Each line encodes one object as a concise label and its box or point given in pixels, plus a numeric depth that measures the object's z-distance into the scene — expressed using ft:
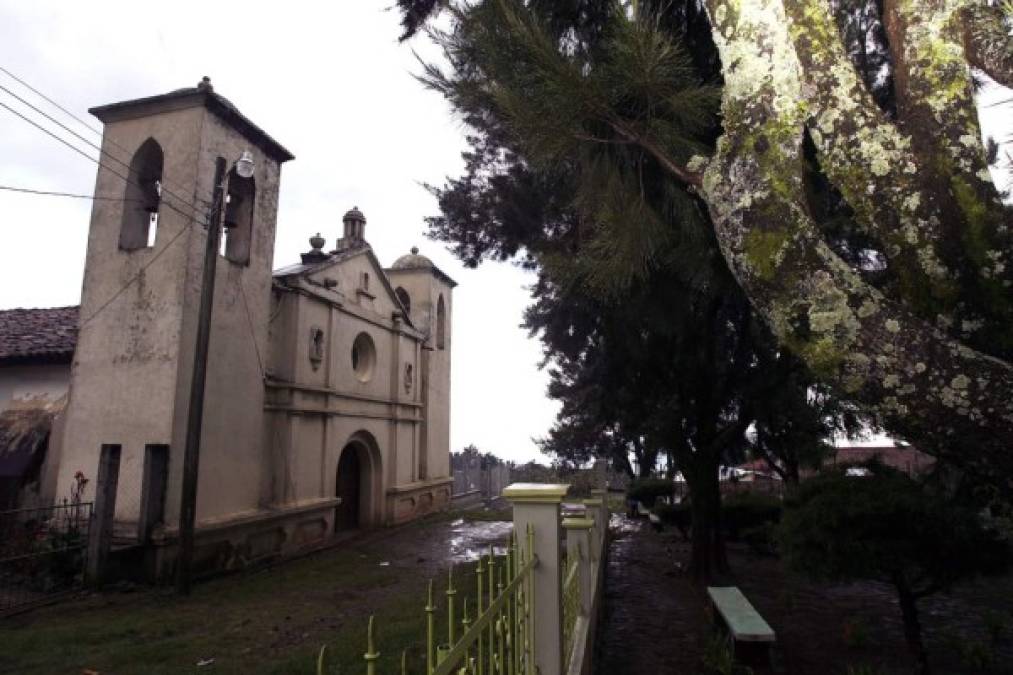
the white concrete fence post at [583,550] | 16.92
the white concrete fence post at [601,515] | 27.71
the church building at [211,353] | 32.78
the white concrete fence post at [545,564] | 10.75
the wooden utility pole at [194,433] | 29.50
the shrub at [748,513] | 45.96
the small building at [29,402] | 37.27
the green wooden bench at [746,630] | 17.21
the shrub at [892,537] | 16.56
